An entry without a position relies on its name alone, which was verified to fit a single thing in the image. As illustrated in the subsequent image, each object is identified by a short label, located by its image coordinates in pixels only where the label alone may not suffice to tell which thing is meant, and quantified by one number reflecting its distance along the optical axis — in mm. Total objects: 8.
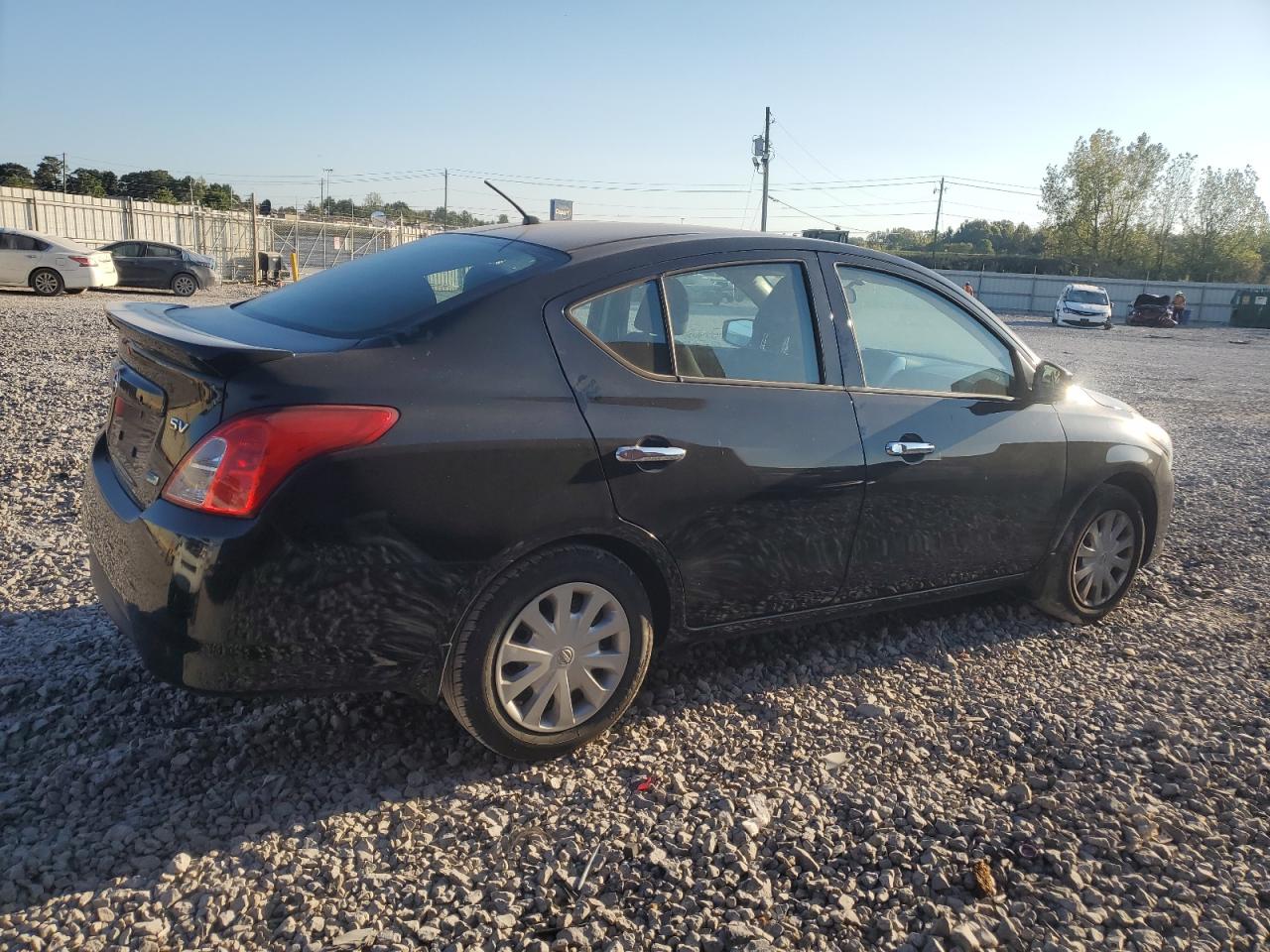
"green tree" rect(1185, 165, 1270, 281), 69750
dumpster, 45656
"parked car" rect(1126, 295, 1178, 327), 41031
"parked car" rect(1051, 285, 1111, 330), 36875
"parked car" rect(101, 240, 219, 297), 24031
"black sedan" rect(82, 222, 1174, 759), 2561
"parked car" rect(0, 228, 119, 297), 21094
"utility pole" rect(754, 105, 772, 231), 53638
